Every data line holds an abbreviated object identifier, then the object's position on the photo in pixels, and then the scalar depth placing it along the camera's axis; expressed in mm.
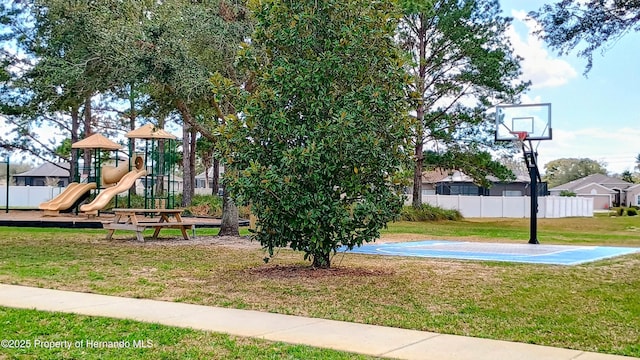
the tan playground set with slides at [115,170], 22750
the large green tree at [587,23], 11938
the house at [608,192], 77562
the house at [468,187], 60062
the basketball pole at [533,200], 18906
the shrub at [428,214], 33125
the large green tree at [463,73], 31859
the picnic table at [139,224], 16438
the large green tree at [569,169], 102562
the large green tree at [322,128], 9898
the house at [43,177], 62000
